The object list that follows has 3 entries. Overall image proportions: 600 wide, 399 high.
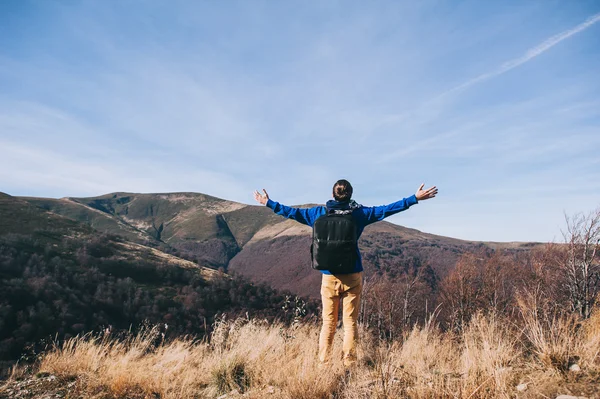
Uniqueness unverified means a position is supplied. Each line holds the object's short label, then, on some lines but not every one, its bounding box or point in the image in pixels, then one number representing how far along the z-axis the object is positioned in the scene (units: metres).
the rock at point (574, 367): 3.00
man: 4.31
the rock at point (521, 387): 2.84
